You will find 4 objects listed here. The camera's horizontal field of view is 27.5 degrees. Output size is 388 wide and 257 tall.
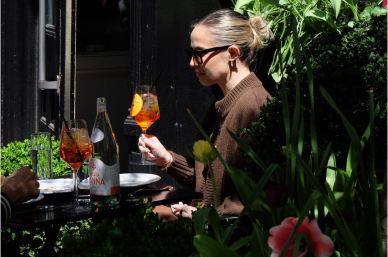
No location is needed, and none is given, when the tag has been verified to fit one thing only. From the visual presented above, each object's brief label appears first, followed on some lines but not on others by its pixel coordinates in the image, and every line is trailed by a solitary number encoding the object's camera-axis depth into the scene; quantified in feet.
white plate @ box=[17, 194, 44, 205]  6.37
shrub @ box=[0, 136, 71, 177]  11.09
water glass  7.53
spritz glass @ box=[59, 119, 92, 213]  6.43
